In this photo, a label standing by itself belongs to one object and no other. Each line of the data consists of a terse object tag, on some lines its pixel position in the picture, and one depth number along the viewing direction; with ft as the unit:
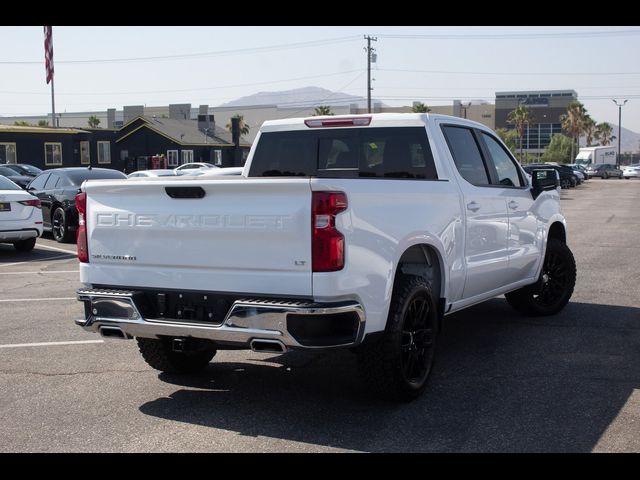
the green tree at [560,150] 339.67
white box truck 270.26
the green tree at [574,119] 362.33
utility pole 195.07
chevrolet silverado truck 16.39
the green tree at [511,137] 357.32
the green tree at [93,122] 346.74
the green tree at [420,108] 259.10
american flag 178.09
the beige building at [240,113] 327.06
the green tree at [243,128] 330.28
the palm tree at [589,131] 369.30
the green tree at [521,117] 334.03
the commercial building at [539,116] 432.66
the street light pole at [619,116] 331.16
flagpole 200.34
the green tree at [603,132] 470.10
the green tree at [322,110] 268.27
